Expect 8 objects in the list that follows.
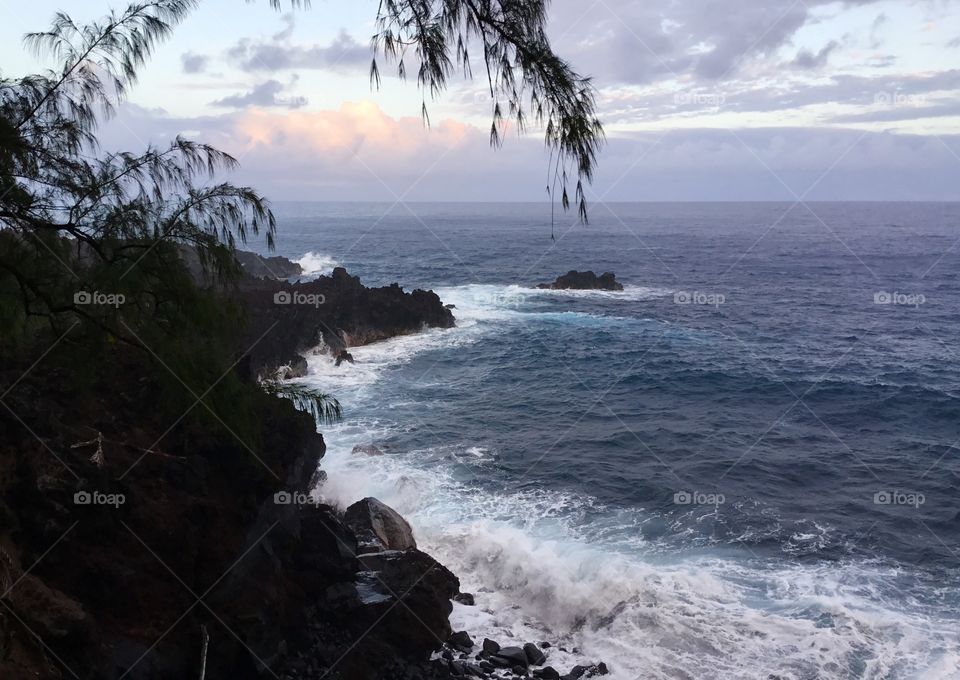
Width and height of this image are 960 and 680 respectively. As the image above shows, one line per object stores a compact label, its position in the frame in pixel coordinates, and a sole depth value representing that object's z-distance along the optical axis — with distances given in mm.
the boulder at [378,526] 16812
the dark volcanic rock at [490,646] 13695
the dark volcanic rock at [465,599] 15719
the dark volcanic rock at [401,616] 13008
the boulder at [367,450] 23303
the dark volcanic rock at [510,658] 13375
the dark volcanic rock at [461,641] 13891
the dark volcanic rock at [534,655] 13562
